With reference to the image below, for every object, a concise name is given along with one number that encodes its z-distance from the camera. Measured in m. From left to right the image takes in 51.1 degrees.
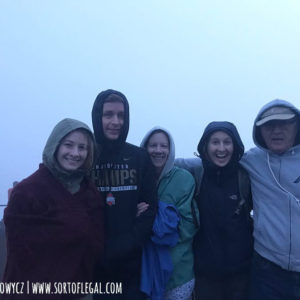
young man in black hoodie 2.68
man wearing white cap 2.74
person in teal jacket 2.95
